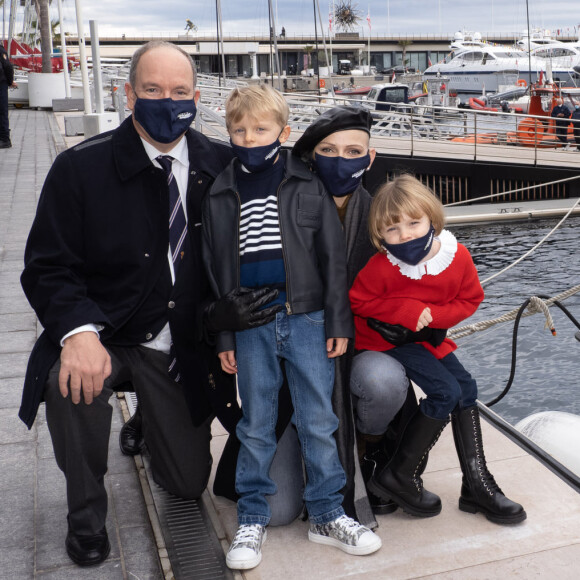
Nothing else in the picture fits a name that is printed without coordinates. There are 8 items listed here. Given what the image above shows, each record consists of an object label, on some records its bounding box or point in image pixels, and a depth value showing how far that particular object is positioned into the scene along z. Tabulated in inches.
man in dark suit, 111.6
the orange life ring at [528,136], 722.3
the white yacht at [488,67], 2213.3
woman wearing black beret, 117.3
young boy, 113.0
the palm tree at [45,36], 1155.3
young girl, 116.0
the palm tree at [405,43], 4271.7
